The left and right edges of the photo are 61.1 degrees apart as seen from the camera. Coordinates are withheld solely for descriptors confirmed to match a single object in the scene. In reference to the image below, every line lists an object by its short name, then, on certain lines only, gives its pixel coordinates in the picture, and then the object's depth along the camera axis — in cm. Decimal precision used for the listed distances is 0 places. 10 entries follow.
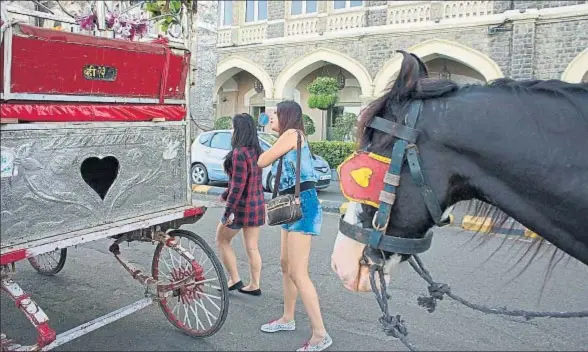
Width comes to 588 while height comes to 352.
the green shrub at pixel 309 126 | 1695
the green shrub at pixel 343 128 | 1614
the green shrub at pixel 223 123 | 1912
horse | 169
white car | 1210
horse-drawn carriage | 275
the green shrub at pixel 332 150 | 1492
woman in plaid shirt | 438
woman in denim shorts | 353
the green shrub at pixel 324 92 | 1634
